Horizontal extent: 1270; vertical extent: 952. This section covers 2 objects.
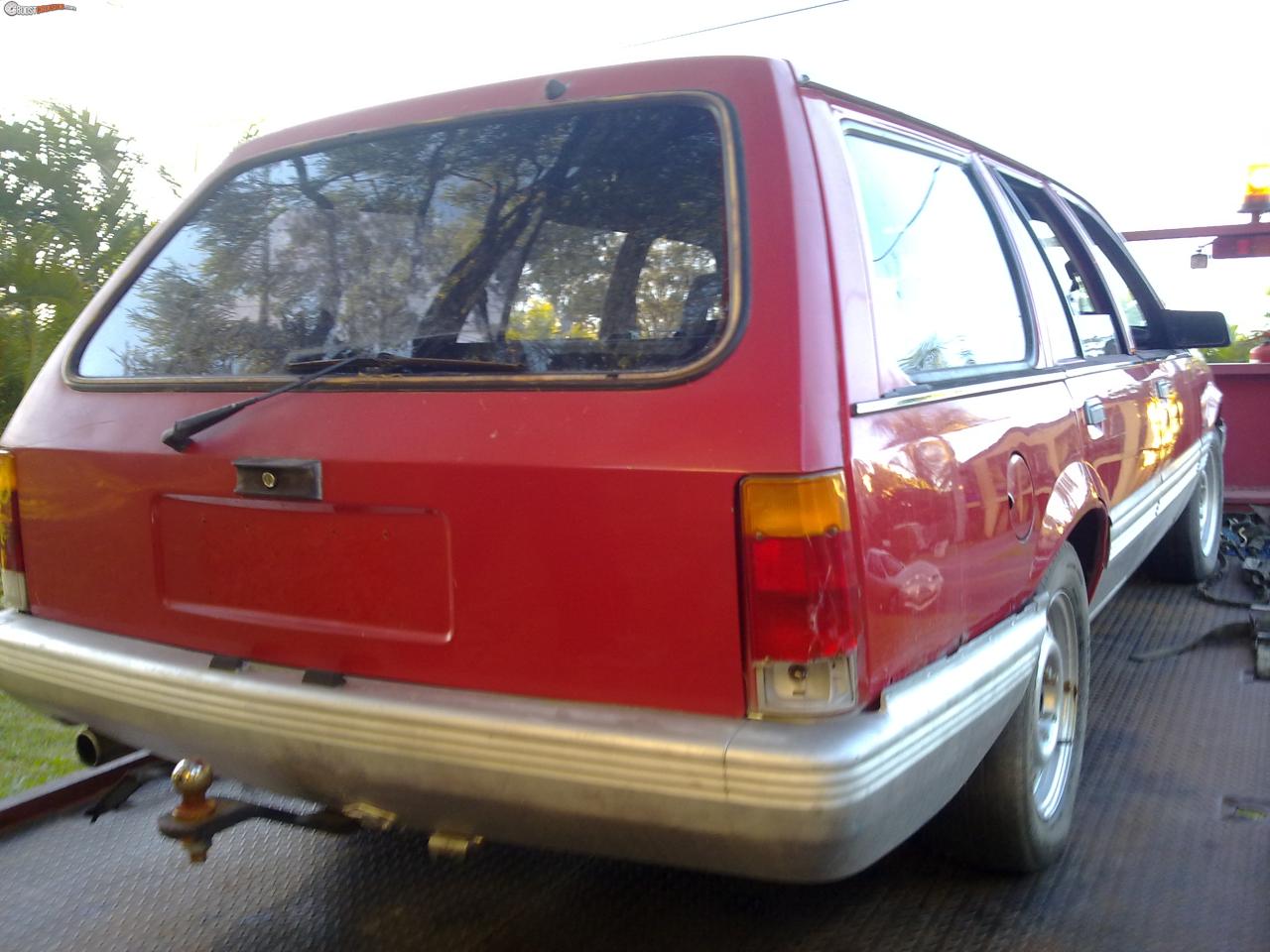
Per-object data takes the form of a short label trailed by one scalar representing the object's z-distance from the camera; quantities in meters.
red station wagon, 1.99
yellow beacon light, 7.44
